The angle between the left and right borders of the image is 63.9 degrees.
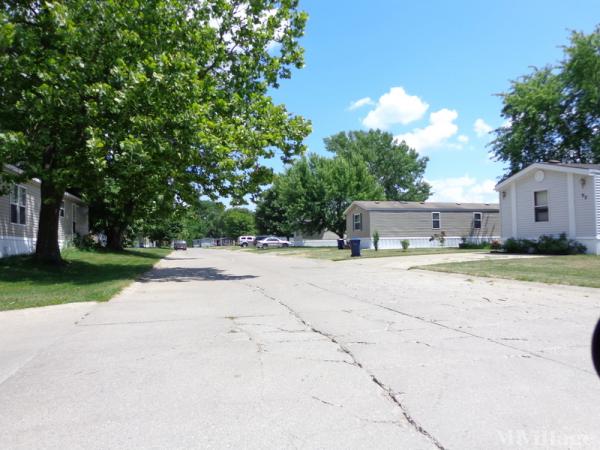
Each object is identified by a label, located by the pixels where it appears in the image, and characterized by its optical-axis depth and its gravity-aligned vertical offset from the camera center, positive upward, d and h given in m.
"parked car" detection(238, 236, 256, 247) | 76.10 +0.25
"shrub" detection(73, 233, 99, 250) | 32.16 +0.12
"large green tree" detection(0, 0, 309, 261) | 13.28 +4.06
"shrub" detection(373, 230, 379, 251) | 33.91 +0.11
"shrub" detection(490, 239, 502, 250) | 27.42 -0.25
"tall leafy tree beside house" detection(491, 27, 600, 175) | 35.38 +9.99
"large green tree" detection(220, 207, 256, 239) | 106.88 +4.15
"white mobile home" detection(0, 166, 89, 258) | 20.78 +1.21
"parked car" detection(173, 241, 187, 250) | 68.44 -0.42
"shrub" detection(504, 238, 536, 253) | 24.95 -0.24
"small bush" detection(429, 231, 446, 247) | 39.81 +0.26
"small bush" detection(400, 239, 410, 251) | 31.64 -0.21
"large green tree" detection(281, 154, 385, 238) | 48.19 +5.16
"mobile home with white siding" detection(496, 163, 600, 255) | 22.44 +1.93
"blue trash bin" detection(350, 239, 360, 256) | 27.23 -0.36
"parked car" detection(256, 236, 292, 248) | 61.30 -0.07
